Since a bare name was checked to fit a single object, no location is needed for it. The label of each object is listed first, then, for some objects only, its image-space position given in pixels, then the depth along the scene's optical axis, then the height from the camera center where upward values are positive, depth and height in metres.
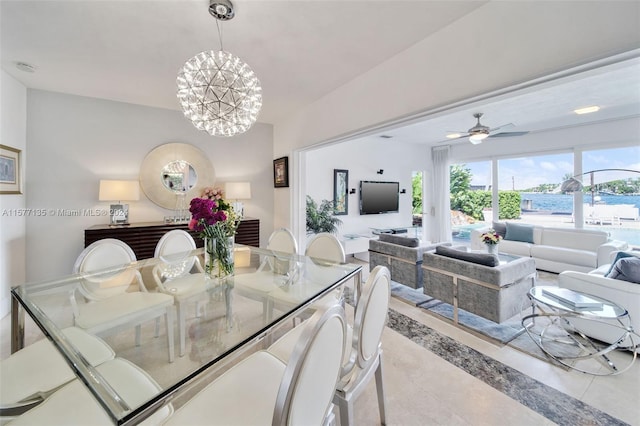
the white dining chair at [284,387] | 0.74 -0.68
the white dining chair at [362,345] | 1.19 -0.68
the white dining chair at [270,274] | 1.84 -0.51
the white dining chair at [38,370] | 1.05 -0.72
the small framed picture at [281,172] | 4.42 +0.74
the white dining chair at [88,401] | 0.91 -0.73
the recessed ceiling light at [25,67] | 2.56 +1.50
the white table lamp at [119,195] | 3.26 +0.25
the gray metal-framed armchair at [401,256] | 3.25 -0.58
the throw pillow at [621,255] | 2.76 -0.45
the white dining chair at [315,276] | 1.66 -0.47
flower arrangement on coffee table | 3.70 -0.40
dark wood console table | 3.13 -0.26
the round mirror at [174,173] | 3.78 +0.62
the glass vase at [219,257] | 1.88 -0.33
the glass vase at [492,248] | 3.75 -0.51
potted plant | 5.08 -0.11
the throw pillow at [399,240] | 3.34 -0.37
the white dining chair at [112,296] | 1.54 -0.58
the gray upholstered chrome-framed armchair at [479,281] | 2.43 -0.70
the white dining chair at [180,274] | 1.66 -0.50
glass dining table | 0.87 -0.54
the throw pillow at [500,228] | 5.47 -0.33
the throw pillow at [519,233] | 5.12 -0.40
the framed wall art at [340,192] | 5.70 +0.49
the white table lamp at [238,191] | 4.11 +0.36
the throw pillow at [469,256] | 2.53 -0.45
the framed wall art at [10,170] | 2.71 +0.49
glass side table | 2.04 -1.17
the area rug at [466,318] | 2.52 -1.16
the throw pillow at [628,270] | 2.24 -0.51
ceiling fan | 3.78 +1.22
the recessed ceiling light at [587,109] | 3.77 +1.54
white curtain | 7.04 +0.39
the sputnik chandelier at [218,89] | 1.75 +0.89
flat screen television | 6.07 +0.41
